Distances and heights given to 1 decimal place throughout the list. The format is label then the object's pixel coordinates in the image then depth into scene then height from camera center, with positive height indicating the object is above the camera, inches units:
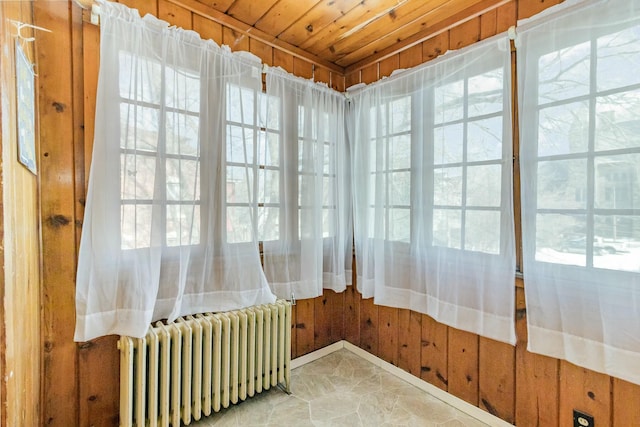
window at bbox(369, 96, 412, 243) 83.1 +11.7
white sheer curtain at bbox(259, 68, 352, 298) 81.6 +6.1
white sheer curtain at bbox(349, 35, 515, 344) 65.6 +4.5
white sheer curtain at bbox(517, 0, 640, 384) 49.8 +4.6
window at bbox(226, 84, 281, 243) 72.6 +11.3
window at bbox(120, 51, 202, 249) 58.3 +11.7
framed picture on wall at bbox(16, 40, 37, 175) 40.2 +15.0
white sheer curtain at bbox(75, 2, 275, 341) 56.5 +5.4
